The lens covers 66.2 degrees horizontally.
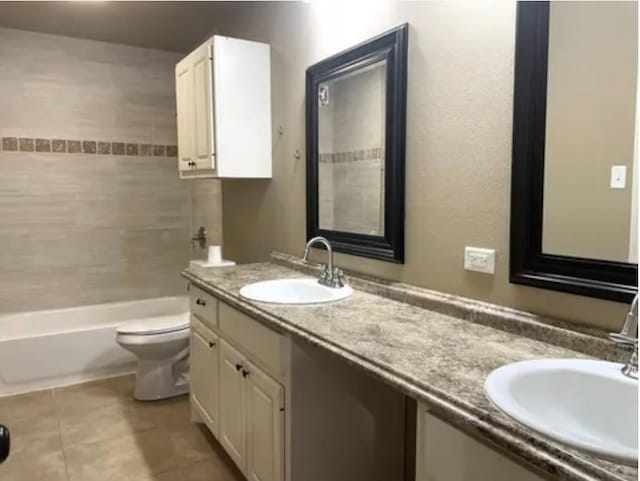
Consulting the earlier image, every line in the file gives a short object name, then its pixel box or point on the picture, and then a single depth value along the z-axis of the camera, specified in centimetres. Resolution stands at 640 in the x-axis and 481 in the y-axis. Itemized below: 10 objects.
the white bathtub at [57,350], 309
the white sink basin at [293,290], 200
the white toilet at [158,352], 289
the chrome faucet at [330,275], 208
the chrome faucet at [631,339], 106
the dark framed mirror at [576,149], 121
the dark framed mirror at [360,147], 188
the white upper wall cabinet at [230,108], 261
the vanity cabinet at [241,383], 167
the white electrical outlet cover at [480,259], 154
